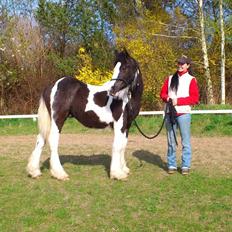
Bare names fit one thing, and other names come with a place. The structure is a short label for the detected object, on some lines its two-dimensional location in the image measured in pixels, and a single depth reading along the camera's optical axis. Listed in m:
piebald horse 6.25
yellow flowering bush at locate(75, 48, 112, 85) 17.88
